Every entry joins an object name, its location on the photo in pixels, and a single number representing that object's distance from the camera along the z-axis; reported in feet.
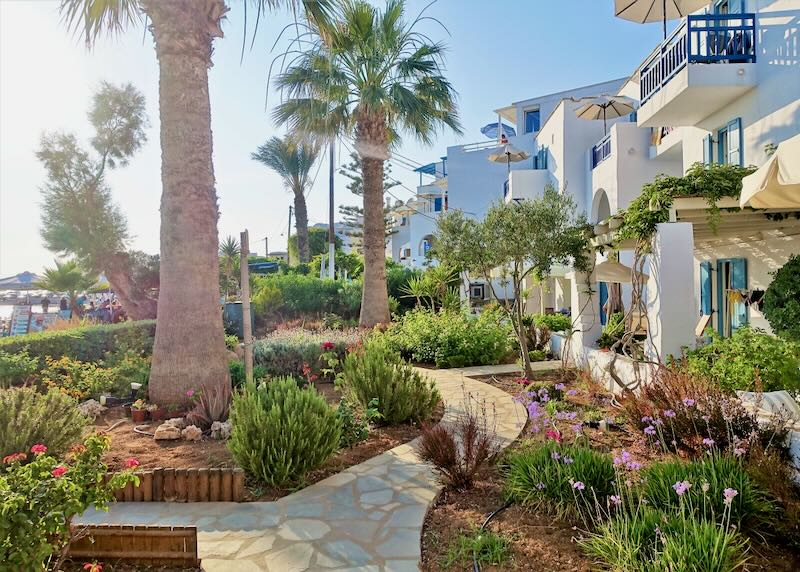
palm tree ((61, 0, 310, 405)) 22.26
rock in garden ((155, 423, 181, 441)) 18.47
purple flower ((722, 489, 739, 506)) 8.75
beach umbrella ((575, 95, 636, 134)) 47.14
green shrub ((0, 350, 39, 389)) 24.21
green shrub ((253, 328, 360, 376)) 30.40
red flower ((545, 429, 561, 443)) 14.01
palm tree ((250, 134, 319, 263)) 96.53
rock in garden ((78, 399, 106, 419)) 21.04
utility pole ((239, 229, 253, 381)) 21.27
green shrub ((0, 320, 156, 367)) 27.09
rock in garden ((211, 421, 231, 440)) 18.58
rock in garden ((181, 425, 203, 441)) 18.56
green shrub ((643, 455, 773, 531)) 10.97
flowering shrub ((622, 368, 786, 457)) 14.01
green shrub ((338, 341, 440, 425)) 20.88
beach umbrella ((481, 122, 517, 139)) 112.88
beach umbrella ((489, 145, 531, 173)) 66.44
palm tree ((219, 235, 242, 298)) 77.77
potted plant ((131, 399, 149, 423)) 21.09
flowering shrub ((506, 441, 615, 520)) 12.09
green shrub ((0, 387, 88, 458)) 13.83
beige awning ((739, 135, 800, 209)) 13.87
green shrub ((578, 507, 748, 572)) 8.63
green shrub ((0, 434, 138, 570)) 7.74
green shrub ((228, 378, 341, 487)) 14.43
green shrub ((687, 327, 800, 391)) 17.39
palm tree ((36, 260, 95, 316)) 63.62
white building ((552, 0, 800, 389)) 21.94
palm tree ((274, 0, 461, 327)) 41.09
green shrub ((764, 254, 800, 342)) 22.18
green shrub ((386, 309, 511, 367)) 35.60
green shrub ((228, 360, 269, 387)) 25.88
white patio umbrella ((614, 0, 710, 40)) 31.48
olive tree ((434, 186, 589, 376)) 26.55
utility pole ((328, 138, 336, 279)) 73.74
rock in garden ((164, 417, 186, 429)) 19.47
